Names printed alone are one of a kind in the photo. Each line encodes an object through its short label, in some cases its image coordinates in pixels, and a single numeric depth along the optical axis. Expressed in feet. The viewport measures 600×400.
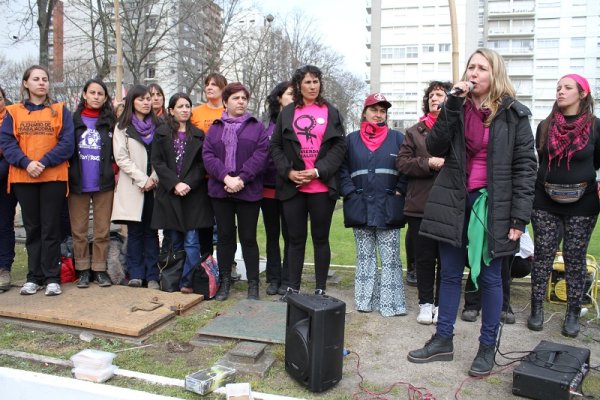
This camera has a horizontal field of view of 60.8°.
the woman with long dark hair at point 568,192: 13.91
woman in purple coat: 16.30
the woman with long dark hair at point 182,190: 17.02
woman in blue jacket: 15.29
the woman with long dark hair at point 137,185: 17.34
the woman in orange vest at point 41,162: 16.22
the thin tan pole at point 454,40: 19.90
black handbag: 17.15
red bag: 17.92
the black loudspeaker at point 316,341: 10.21
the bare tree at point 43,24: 45.06
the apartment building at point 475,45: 206.08
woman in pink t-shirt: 15.53
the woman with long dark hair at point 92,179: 17.20
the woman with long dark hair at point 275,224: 17.67
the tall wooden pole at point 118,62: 34.91
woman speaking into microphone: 11.16
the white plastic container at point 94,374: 10.68
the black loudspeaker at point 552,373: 9.87
